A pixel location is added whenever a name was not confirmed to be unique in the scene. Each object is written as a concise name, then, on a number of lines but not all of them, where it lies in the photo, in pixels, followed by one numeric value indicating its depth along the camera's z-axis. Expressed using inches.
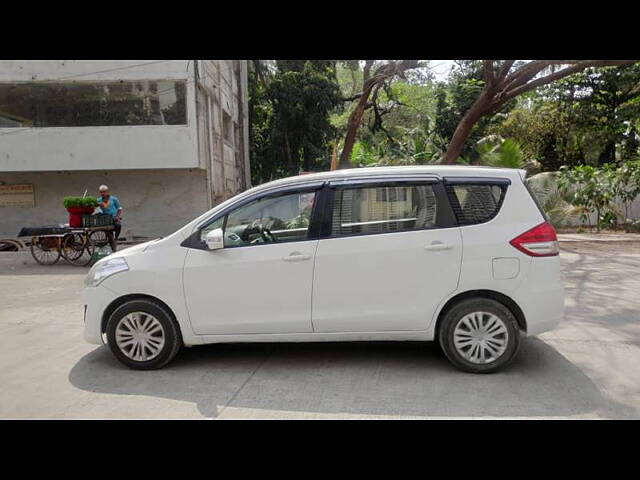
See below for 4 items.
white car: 174.4
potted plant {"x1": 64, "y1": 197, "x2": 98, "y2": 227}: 435.2
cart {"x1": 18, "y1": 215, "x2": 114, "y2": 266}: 438.3
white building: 652.7
